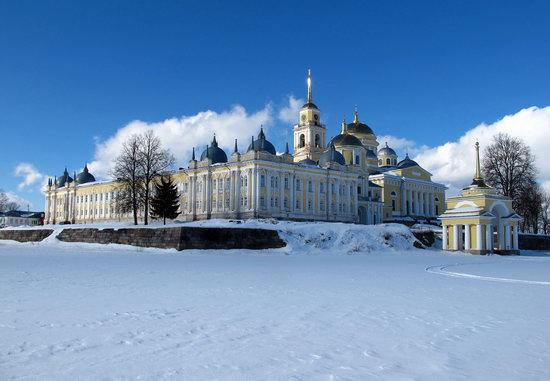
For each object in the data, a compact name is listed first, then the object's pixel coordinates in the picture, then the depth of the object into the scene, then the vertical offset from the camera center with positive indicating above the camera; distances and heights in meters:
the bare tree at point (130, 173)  59.38 +6.51
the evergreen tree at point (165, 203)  59.91 +3.26
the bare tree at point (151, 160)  59.72 +7.88
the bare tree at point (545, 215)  86.71 +3.09
